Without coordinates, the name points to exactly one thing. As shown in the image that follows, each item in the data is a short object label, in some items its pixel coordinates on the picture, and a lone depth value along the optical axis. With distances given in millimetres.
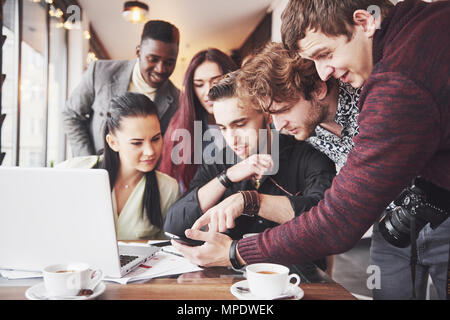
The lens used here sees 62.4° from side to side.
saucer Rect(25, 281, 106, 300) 884
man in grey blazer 2096
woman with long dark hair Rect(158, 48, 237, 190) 2025
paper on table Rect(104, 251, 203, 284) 1118
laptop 1000
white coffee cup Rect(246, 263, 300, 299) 900
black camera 1238
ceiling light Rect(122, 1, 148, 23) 2088
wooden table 965
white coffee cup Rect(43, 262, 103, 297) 878
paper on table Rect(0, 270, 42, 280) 1096
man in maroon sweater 1010
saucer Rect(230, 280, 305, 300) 920
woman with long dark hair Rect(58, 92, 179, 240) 2082
